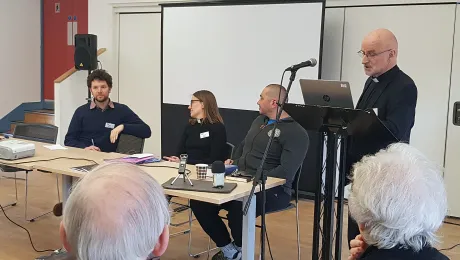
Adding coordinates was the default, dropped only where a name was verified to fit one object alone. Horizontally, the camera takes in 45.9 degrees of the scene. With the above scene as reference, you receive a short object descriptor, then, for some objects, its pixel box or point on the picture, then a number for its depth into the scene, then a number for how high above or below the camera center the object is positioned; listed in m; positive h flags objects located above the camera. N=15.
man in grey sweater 3.38 -0.49
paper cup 3.06 -0.49
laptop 2.49 -0.02
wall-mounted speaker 6.45 +0.35
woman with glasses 3.98 -0.35
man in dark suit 2.86 +0.01
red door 8.14 +0.74
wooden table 2.77 -0.54
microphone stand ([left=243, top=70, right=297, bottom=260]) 2.73 -0.49
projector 3.54 -0.47
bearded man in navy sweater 4.32 -0.31
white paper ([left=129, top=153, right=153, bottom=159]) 3.62 -0.48
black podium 2.43 -0.26
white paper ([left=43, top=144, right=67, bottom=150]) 4.02 -0.50
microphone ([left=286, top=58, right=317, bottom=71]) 2.75 +0.12
